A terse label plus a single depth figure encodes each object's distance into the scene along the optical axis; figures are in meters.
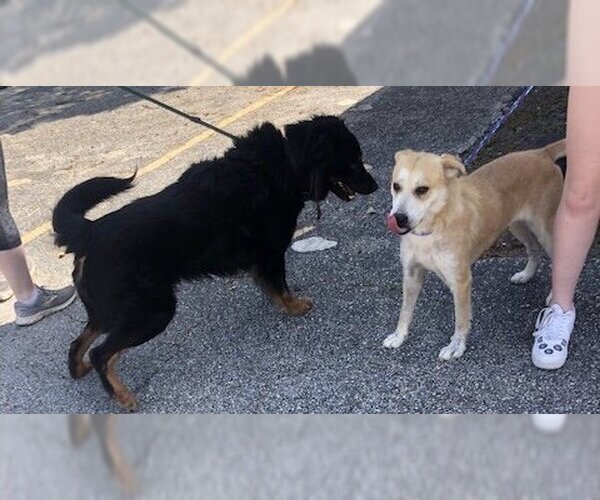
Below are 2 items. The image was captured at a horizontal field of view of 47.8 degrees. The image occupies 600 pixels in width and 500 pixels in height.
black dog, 2.71
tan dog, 2.65
